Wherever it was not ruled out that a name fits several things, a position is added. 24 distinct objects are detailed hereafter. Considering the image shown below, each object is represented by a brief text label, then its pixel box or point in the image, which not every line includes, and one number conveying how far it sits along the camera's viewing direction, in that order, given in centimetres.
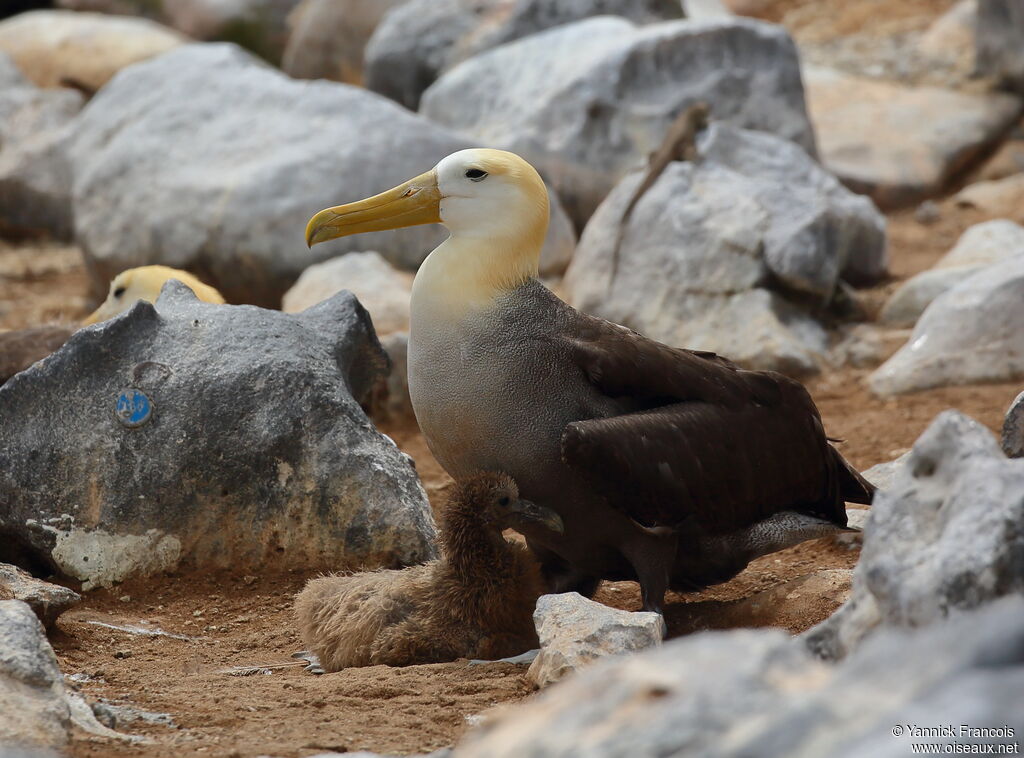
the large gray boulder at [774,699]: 441
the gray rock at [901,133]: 2927
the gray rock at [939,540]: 612
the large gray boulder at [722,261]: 2034
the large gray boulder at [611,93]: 2584
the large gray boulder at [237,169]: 2217
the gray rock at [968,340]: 1752
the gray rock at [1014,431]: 1084
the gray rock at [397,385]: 1800
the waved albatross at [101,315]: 1475
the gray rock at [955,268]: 2092
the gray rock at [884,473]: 1302
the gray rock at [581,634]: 868
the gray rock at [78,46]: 3737
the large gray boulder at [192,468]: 1198
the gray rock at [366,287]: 1961
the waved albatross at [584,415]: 1055
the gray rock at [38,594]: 1012
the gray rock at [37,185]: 2948
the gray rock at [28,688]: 715
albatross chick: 1017
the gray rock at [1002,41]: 3200
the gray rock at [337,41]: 3712
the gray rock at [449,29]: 3078
